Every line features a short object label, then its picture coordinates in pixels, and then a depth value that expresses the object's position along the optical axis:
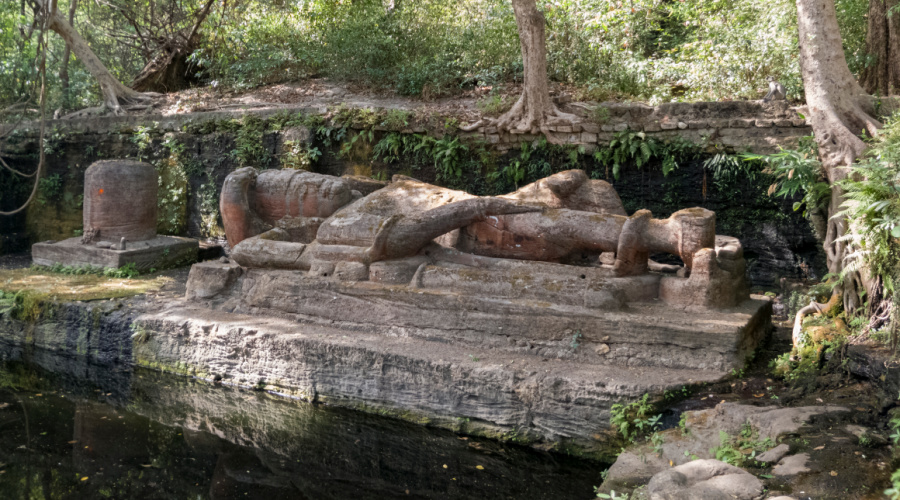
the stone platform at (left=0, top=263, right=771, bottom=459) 4.68
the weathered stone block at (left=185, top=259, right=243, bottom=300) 6.49
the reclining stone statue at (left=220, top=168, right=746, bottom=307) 5.19
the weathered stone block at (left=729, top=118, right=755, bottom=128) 7.45
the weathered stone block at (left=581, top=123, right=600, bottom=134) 8.29
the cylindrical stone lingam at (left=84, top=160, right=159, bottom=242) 8.60
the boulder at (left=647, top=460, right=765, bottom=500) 2.92
